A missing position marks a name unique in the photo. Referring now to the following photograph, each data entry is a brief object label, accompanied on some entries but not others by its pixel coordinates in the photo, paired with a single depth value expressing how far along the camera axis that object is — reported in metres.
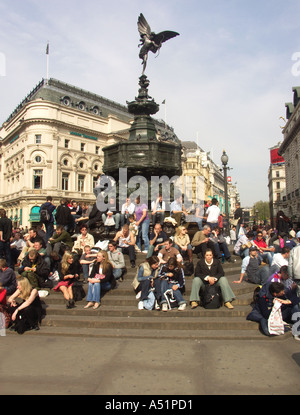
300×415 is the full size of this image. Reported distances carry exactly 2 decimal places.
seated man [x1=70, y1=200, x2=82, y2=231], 13.25
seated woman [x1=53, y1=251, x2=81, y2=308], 7.41
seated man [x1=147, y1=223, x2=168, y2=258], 9.08
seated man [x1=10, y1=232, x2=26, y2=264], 11.20
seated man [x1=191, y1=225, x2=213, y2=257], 9.26
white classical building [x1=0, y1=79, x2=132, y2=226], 50.50
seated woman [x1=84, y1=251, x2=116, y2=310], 7.18
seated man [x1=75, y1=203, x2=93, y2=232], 12.35
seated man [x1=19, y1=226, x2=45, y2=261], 9.77
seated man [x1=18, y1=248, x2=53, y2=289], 7.90
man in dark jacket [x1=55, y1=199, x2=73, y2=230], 11.30
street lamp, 17.91
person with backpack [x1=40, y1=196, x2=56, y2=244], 11.20
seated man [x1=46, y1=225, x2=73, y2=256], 9.54
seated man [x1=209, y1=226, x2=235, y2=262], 9.48
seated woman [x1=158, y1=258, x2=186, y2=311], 6.81
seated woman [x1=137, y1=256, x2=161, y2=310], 6.85
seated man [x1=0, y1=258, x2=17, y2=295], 7.28
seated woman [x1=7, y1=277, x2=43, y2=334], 6.28
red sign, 96.81
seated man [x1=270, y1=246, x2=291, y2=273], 8.27
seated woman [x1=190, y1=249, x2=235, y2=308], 6.83
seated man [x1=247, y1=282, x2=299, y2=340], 5.84
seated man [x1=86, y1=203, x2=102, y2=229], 12.02
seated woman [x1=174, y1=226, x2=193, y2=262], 8.88
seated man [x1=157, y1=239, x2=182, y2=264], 7.77
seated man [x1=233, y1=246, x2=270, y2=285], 7.92
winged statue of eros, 13.04
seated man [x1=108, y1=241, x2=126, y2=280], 8.43
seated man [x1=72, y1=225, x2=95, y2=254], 9.49
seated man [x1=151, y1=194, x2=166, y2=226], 11.33
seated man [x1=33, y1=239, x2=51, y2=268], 8.88
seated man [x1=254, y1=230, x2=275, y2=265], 10.10
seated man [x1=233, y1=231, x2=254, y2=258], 10.31
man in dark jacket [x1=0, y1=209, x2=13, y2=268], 9.70
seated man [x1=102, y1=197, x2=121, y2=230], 11.43
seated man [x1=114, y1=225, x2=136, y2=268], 9.44
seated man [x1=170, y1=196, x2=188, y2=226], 11.80
